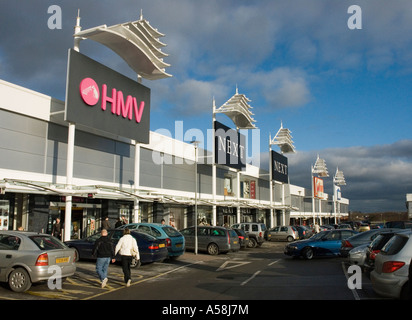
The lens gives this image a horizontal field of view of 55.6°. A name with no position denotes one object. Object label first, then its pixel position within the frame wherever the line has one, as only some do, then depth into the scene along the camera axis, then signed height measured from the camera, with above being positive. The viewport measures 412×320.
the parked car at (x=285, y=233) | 32.87 -1.46
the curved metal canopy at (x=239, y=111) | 37.06 +10.02
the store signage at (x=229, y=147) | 35.28 +6.57
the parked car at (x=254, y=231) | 26.86 -1.13
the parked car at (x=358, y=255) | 14.60 -1.47
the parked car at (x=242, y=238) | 23.92 -1.37
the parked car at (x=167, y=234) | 16.98 -0.84
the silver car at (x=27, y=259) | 10.02 -1.14
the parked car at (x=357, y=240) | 17.11 -1.06
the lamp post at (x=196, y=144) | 21.23 +4.09
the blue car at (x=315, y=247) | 18.97 -1.51
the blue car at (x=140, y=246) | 15.19 -1.22
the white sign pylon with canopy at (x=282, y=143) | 49.75 +9.60
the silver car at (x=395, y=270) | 7.68 -1.08
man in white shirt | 11.51 -1.10
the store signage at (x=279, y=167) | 50.41 +6.50
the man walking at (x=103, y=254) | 11.16 -1.10
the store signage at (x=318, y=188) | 69.00 +5.12
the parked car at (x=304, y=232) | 33.78 -1.41
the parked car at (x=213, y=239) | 21.22 -1.31
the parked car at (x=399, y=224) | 28.46 -0.60
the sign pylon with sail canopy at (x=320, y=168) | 73.90 +9.08
